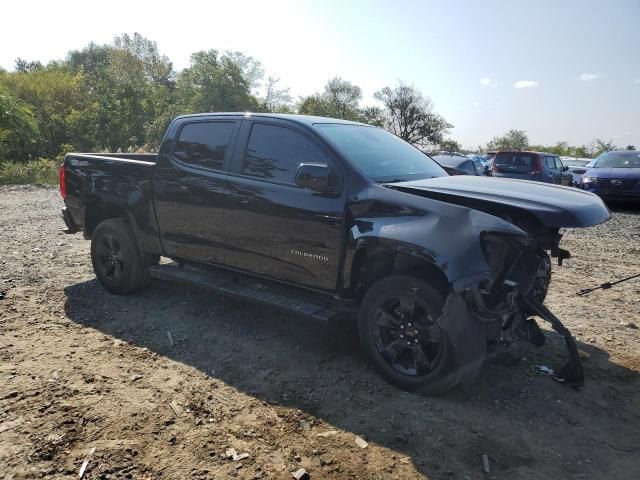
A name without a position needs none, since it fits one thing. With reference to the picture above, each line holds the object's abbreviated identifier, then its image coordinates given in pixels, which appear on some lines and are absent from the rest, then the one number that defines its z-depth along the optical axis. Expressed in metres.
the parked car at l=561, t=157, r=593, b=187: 17.88
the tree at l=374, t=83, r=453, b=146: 42.44
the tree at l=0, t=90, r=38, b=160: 18.39
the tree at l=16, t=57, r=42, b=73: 62.28
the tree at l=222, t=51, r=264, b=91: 41.23
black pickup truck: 3.09
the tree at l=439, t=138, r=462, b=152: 44.78
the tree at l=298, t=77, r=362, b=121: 41.37
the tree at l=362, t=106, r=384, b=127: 42.09
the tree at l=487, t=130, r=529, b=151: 47.22
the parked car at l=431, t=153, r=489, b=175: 12.95
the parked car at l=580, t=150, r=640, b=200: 12.26
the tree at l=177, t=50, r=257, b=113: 32.69
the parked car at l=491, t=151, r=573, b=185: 13.94
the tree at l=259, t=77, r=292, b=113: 43.94
